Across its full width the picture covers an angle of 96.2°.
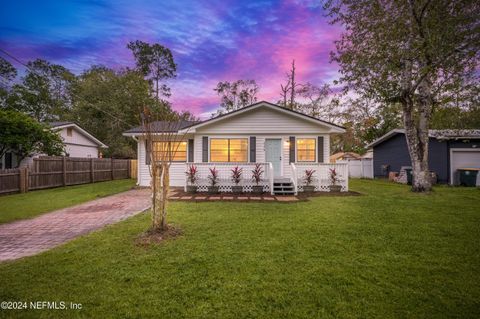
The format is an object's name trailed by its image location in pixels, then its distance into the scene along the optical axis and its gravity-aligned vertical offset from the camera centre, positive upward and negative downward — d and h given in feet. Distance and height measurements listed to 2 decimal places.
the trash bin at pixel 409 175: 49.57 -3.31
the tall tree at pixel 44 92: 87.56 +30.92
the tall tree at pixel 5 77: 80.47 +36.61
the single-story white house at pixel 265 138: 37.70 +4.40
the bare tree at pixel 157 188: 14.49 -1.73
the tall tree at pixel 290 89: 82.64 +29.07
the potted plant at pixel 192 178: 33.44 -2.32
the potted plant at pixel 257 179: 32.91 -2.53
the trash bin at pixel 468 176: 42.58 -3.24
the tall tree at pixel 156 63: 95.50 +45.51
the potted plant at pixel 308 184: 34.32 -3.55
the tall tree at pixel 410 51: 27.48 +15.23
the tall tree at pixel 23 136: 37.42 +5.50
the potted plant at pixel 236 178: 33.04 -2.37
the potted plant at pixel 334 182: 34.27 -3.34
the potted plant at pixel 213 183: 33.53 -3.14
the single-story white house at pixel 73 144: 47.80 +6.30
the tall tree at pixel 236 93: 95.76 +31.35
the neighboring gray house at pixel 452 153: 44.45 +1.64
